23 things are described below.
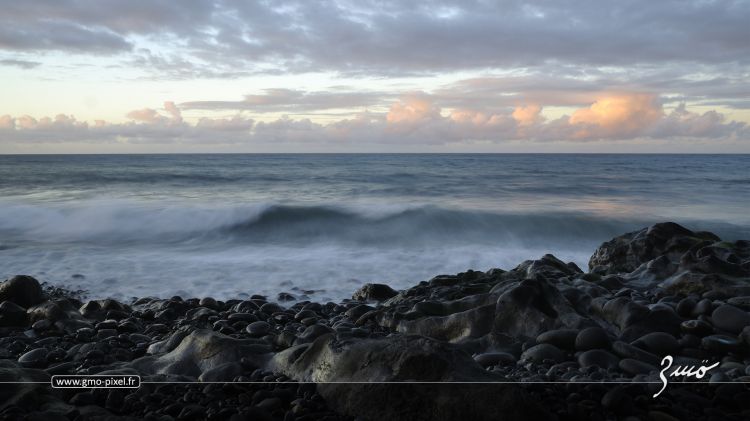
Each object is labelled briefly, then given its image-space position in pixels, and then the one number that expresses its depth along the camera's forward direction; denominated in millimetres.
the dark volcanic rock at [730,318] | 4183
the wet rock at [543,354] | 3729
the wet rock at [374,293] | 6754
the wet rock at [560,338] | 3947
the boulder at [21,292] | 5555
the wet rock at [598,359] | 3551
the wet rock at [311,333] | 4019
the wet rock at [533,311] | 4293
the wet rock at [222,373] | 3234
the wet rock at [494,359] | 3740
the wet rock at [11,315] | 5121
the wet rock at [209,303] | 6052
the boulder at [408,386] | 2482
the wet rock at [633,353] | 3678
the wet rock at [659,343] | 3898
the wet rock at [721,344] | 3898
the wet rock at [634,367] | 3426
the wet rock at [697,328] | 4199
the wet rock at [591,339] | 3826
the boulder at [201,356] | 3510
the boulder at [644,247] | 7176
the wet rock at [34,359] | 3769
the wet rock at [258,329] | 4645
